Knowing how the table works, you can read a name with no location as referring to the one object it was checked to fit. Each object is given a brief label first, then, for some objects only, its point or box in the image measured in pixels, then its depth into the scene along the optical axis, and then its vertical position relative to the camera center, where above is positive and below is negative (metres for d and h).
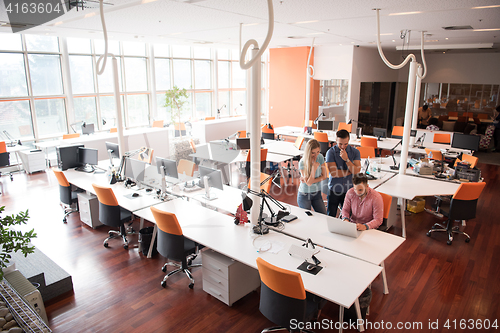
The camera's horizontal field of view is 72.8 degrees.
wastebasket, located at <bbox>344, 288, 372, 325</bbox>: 3.32 -2.08
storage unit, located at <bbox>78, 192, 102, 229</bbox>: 5.66 -1.93
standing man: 4.85 -1.08
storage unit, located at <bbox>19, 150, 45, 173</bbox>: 8.93 -1.77
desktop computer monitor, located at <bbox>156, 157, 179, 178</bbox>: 5.18 -1.12
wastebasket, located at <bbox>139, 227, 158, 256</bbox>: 4.86 -2.08
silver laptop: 3.66 -1.45
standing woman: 4.51 -1.11
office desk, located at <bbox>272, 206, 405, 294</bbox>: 3.40 -1.56
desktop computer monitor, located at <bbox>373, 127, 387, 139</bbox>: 8.98 -1.05
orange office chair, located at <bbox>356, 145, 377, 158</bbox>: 7.08 -1.22
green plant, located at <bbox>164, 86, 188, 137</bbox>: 10.86 -0.18
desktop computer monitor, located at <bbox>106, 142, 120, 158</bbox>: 6.57 -1.08
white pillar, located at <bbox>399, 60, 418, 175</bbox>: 5.79 -0.38
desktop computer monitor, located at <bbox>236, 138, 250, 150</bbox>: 7.63 -1.12
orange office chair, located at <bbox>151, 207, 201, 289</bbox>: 3.83 -1.71
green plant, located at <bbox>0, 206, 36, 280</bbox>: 2.65 -1.11
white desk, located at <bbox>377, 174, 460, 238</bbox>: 5.14 -1.48
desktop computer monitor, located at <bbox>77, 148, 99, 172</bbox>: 6.49 -1.26
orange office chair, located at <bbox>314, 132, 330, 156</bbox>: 8.98 -1.25
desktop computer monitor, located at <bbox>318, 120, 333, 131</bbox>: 10.11 -0.95
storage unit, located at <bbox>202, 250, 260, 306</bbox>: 3.65 -2.02
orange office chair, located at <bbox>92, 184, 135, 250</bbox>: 4.79 -1.68
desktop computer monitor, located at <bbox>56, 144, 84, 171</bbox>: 6.56 -1.24
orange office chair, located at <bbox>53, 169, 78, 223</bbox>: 5.65 -1.70
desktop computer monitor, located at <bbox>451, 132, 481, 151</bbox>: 7.23 -1.04
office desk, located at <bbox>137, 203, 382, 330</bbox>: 2.86 -1.60
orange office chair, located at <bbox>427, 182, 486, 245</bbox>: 4.87 -1.60
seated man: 3.90 -1.32
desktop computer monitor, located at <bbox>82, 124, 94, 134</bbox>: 9.50 -1.01
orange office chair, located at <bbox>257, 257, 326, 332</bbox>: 2.71 -1.66
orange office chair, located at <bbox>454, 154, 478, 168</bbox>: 6.16 -1.21
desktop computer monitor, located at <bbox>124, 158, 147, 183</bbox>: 5.45 -1.24
